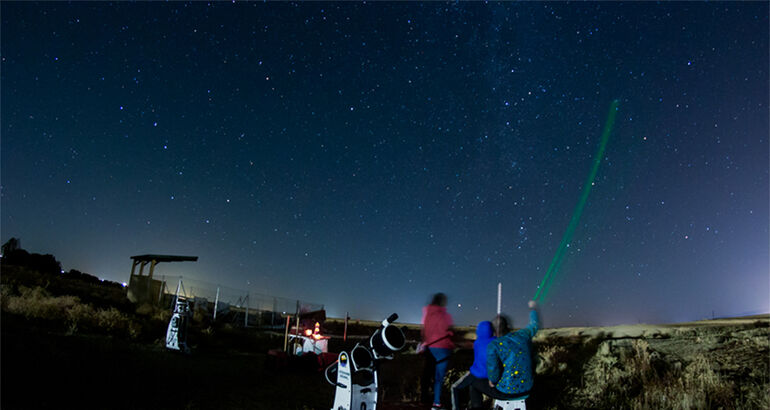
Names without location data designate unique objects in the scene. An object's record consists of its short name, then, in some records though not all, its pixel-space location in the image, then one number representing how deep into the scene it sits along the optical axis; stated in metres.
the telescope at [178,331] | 12.53
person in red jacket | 7.06
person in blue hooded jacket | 5.82
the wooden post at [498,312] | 5.84
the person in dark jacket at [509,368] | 4.92
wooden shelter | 21.64
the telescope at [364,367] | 4.68
